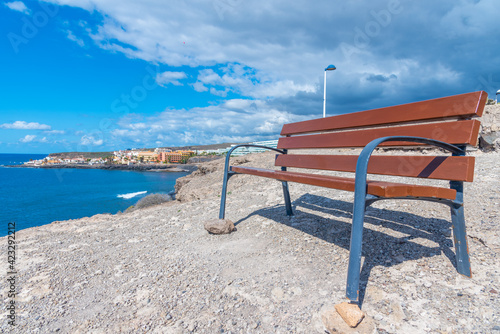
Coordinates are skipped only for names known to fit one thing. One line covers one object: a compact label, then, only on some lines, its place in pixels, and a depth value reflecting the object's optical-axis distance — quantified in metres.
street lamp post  12.69
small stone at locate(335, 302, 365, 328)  1.57
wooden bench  1.68
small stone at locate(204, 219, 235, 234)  3.53
